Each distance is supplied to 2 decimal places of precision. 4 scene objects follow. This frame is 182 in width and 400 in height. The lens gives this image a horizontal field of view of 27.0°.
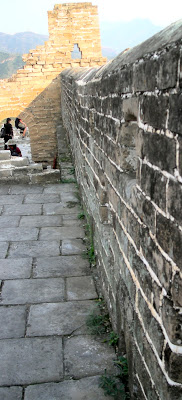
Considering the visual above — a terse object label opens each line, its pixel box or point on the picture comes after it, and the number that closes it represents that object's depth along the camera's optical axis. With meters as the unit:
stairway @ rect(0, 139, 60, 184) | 7.58
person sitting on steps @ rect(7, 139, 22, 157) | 12.35
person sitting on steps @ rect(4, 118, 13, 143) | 13.95
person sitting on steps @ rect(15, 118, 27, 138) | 15.08
